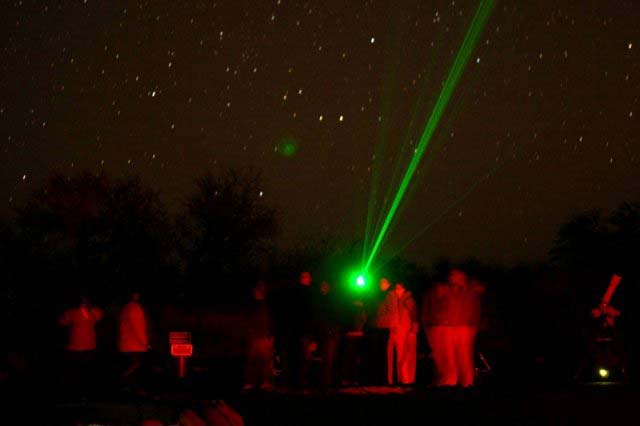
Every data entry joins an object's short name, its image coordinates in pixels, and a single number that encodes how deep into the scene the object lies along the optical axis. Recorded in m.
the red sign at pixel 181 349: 18.48
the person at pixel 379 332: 18.61
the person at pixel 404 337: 18.55
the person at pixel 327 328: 17.95
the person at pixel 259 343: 17.75
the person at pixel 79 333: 19.16
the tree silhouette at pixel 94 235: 41.50
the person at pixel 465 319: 17.39
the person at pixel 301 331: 18.00
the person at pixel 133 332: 19.44
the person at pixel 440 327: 17.44
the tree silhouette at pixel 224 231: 43.50
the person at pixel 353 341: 18.42
